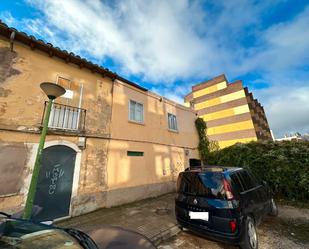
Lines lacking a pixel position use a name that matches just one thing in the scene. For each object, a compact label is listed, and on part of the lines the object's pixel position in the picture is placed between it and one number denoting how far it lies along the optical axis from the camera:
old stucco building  4.98
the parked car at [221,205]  3.15
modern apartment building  24.42
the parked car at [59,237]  1.52
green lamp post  3.21
